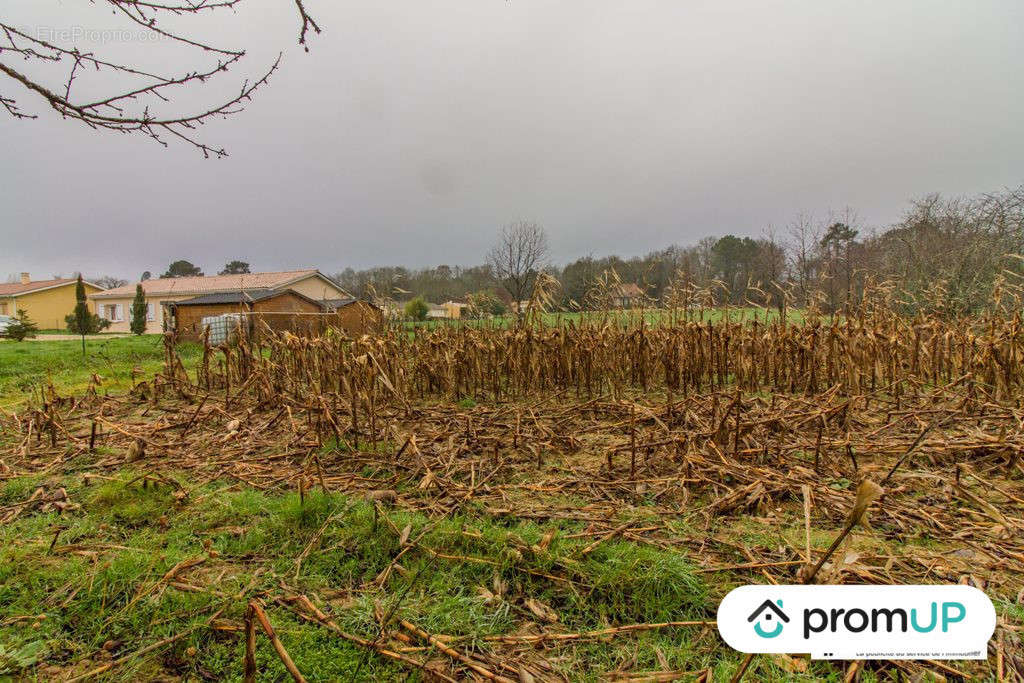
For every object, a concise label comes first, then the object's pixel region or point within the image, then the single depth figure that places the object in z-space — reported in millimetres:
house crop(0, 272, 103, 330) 39906
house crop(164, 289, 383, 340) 20281
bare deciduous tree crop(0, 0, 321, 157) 1611
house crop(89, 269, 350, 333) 32875
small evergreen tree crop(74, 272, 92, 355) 15677
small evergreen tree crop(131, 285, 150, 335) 27484
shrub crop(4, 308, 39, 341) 21031
